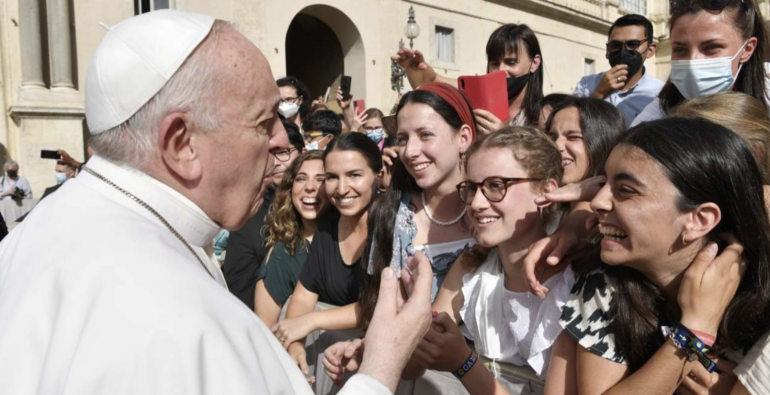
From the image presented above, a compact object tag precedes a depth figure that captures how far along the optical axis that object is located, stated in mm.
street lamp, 13969
